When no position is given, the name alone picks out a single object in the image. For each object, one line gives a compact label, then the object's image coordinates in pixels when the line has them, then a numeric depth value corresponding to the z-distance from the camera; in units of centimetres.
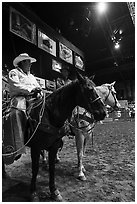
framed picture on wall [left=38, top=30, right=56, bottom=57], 812
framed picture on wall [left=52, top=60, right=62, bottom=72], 1055
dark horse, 195
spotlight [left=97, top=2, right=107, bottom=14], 768
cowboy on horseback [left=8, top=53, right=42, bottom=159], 207
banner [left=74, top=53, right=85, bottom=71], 1257
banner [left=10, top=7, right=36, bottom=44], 631
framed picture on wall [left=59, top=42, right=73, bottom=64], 1030
